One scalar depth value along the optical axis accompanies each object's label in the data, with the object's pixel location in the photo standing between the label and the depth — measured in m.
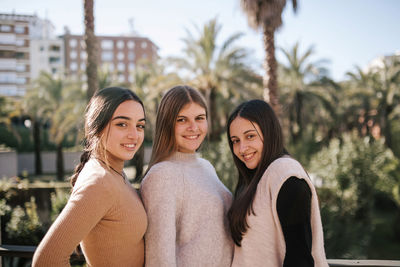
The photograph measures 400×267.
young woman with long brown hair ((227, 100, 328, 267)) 1.67
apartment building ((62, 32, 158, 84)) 73.03
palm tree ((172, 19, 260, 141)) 14.16
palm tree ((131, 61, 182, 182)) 14.69
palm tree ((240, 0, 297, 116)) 11.16
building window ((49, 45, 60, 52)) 69.69
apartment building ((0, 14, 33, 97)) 57.75
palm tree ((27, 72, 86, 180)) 17.89
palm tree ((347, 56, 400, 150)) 20.22
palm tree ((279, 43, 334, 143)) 18.20
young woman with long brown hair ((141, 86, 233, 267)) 1.78
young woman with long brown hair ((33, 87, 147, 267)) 1.48
